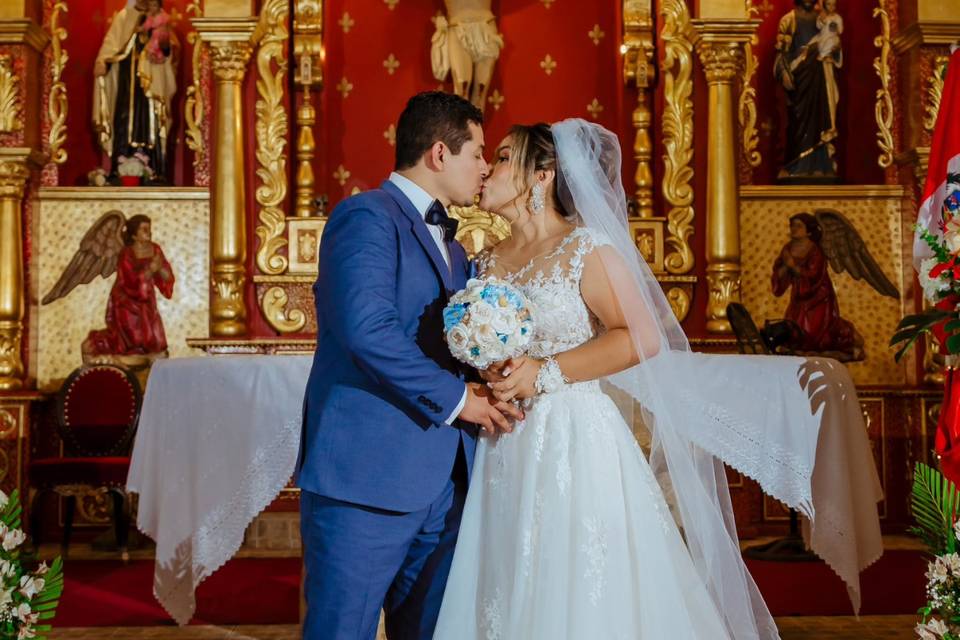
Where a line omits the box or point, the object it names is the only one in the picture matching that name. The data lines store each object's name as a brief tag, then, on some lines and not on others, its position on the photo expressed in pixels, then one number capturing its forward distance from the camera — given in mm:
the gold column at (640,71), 7410
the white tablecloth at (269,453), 3998
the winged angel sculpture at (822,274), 7473
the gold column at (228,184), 7047
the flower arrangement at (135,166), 7605
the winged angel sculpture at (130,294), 7473
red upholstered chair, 6754
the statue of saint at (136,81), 7558
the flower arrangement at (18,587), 2746
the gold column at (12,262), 7336
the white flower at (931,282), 3584
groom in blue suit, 2551
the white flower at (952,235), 3531
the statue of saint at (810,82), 7594
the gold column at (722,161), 7086
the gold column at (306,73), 7336
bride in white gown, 2775
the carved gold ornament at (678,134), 7223
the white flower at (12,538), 2814
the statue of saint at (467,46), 7301
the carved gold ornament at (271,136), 7191
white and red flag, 4191
